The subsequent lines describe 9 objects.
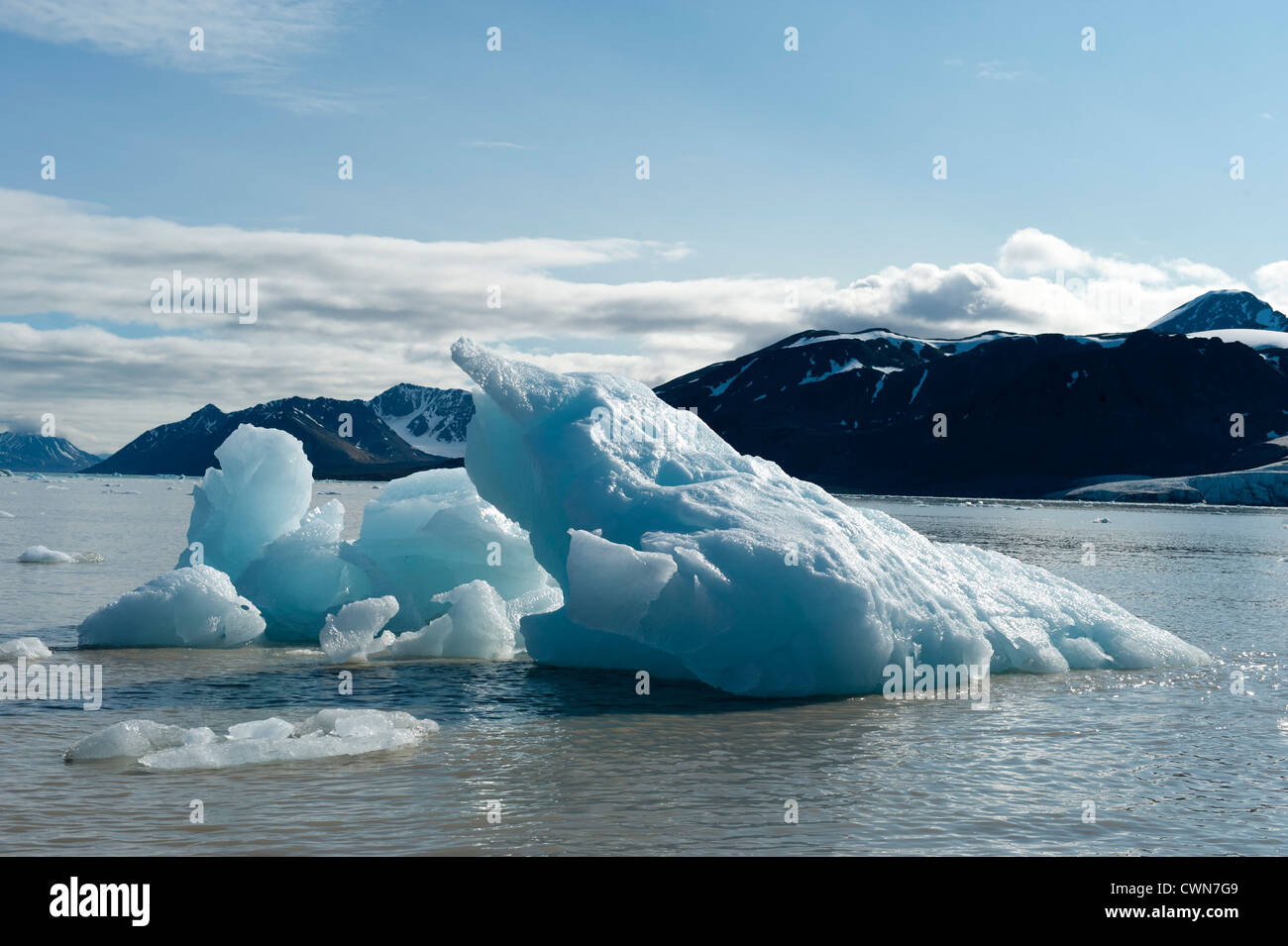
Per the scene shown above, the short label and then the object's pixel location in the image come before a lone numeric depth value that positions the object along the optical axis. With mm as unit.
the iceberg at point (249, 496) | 21797
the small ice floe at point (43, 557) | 32719
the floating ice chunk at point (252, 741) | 10156
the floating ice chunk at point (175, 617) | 17750
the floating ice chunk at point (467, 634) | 17641
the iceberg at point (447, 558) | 19448
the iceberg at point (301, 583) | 19797
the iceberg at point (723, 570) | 14164
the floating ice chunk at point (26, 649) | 15812
